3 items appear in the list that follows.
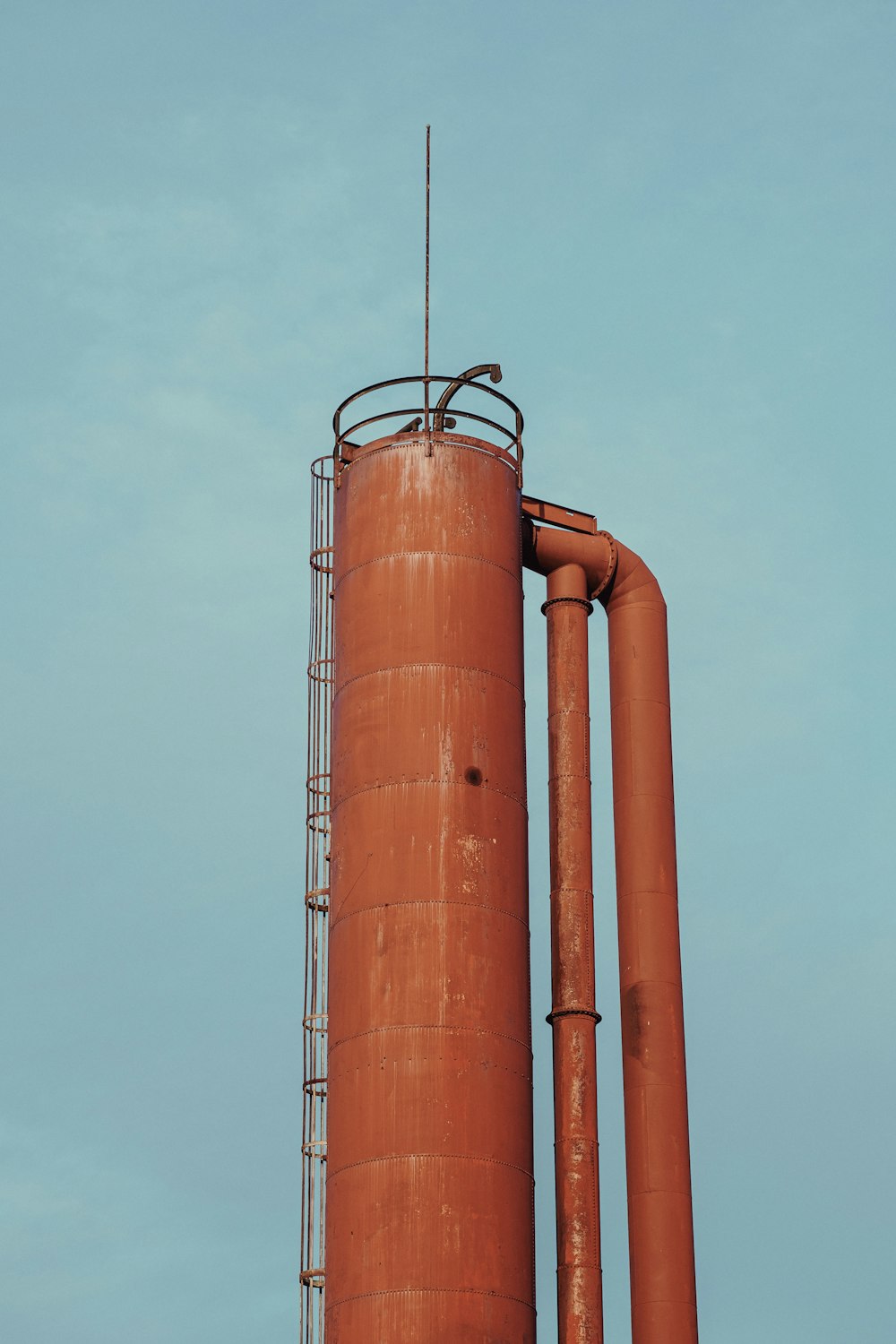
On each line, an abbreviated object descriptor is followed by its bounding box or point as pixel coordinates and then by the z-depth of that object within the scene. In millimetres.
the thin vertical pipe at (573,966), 38688
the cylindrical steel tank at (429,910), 35781
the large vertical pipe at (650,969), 39344
